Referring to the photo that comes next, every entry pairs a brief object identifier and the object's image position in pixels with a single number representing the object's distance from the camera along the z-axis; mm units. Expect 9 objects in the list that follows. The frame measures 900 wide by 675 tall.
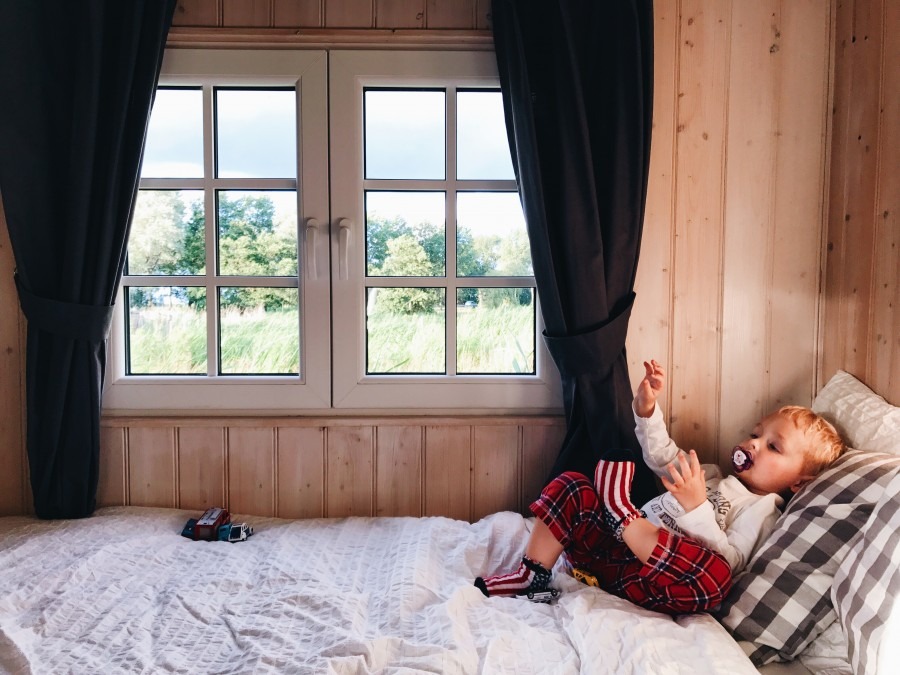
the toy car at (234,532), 1542
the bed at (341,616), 1000
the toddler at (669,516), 1183
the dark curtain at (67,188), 1598
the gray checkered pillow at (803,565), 1079
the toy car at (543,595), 1268
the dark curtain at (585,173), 1583
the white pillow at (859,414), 1327
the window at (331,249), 1723
